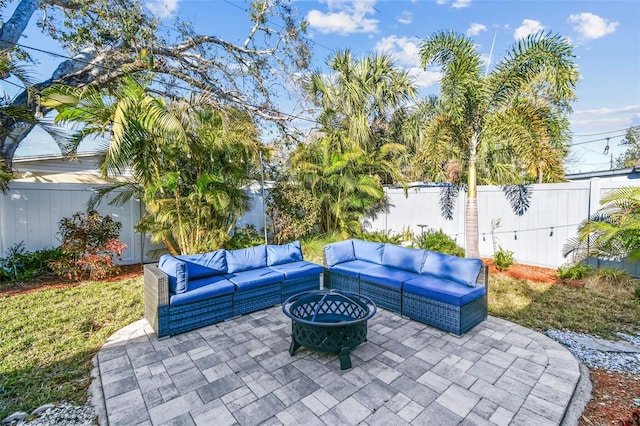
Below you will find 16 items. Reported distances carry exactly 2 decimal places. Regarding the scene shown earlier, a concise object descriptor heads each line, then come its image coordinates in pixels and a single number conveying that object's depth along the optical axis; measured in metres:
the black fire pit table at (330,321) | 2.89
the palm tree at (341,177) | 8.48
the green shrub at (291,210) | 8.27
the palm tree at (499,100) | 5.69
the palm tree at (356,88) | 9.06
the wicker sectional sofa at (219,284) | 3.62
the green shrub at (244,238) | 7.30
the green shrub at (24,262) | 5.77
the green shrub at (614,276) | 5.16
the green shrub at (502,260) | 6.51
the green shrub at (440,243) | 7.26
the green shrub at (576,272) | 5.69
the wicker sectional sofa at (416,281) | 3.68
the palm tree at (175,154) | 4.84
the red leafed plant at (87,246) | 5.69
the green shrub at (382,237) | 8.38
